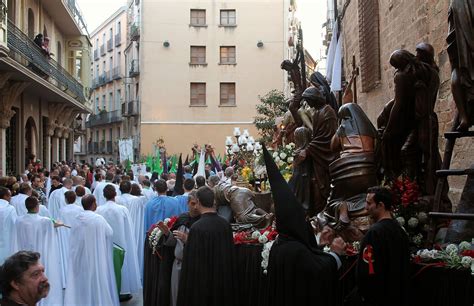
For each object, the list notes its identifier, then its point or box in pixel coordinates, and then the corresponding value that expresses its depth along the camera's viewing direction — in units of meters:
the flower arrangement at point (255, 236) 6.79
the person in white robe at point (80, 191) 10.80
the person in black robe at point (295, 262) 4.82
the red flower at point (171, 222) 7.38
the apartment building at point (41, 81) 18.09
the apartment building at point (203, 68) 39.56
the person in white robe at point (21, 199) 10.38
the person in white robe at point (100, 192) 13.15
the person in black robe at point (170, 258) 6.76
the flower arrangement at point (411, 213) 6.02
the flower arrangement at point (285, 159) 10.09
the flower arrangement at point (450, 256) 5.05
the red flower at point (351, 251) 5.80
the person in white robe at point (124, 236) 9.76
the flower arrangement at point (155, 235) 7.46
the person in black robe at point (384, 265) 4.70
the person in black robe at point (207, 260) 5.80
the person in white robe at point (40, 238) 8.68
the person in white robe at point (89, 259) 8.59
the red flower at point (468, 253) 5.13
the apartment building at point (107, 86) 52.66
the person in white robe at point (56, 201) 11.96
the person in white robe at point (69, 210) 9.55
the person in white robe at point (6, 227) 8.67
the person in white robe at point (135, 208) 11.41
